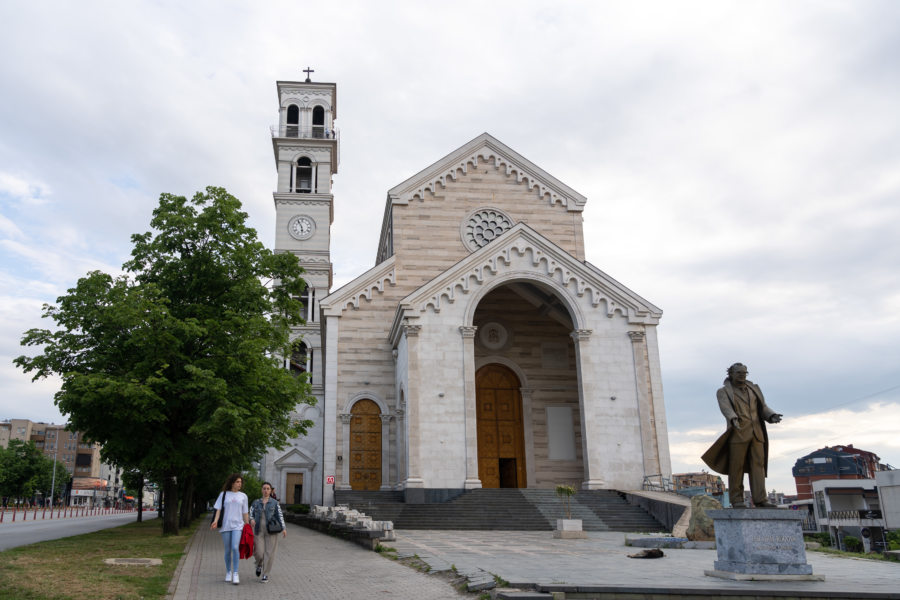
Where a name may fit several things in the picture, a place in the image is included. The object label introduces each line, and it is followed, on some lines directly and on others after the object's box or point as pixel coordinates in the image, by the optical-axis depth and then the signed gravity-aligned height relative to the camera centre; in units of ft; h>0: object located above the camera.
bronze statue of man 35.88 +1.19
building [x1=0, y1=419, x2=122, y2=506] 413.59 +16.48
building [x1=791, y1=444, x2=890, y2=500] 409.49 -3.22
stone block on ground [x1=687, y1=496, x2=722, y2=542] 57.67 -5.00
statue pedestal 32.86 -4.06
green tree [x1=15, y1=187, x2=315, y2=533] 60.08 +11.58
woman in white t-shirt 35.94 -2.12
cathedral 94.22 +17.60
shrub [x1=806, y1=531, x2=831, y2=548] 138.23 -15.60
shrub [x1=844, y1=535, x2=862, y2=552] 125.70 -15.73
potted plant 65.00 -5.73
